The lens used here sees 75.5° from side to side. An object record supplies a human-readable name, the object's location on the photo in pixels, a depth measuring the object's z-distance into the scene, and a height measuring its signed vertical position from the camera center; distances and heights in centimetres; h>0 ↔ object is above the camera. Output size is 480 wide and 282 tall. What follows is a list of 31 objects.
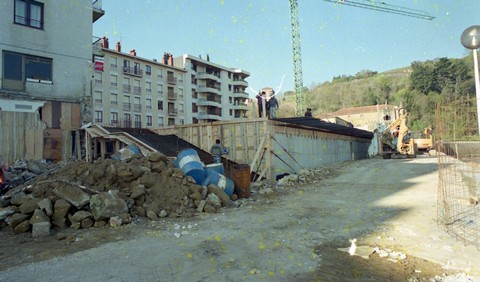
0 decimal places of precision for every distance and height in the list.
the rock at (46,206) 640 -101
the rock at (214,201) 828 -132
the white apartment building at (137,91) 4369 +985
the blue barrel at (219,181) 927 -88
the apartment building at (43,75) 1706 +498
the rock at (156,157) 902 -9
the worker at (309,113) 2033 +237
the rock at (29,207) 642 -101
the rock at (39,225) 593 -129
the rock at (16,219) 615 -122
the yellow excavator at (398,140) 2311 +43
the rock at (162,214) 746 -145
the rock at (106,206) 660 -110
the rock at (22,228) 608 -136
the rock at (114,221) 656 -141
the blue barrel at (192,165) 922 -37
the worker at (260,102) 1689 +267
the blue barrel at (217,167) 1027 -51
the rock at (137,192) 770 -95
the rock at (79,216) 647 -125
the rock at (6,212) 646 -112
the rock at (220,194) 875 -120
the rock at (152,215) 727 -144
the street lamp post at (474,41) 513 +172
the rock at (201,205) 799 -137
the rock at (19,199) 674 -89
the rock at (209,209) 797 -146
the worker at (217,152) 1241 -1
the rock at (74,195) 674 -85
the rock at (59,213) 641 -117
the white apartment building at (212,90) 5806 +1262
